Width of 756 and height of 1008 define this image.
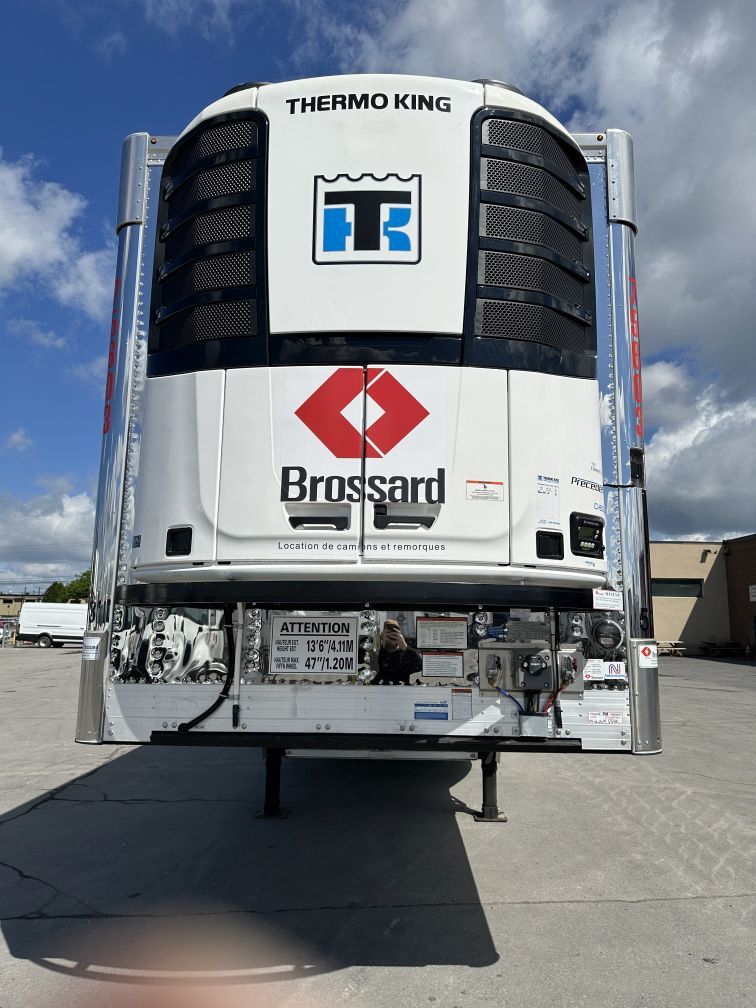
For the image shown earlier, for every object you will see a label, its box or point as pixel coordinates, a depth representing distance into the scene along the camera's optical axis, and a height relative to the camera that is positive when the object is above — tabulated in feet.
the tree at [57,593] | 278.67 +11.91
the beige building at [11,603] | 286.29 +7.95
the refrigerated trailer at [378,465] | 9.90 +2.27
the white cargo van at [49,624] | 124.77 -0.01
